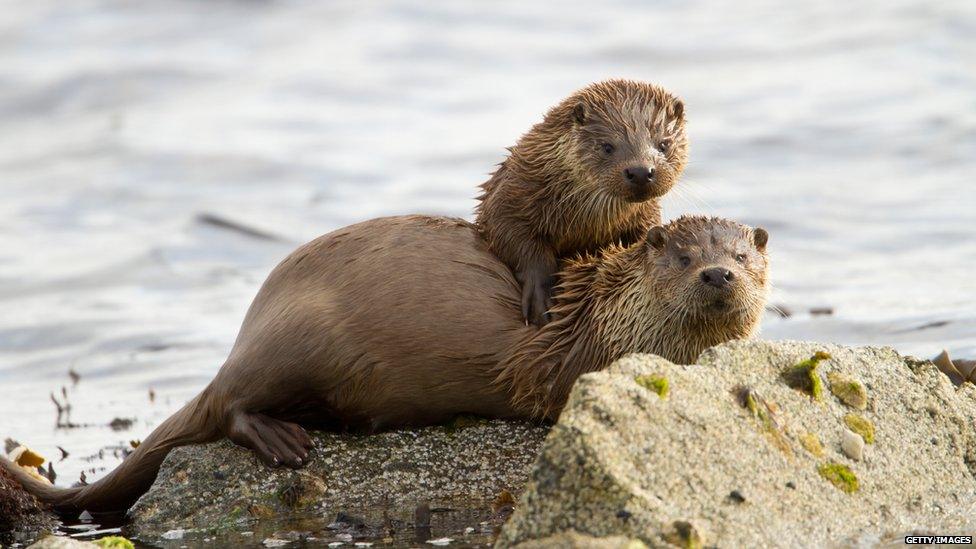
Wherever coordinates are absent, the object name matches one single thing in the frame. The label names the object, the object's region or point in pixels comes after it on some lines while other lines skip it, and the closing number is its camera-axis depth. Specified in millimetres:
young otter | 10320
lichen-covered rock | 7293
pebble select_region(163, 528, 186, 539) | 9328
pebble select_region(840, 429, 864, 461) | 8266
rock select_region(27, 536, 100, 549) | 7852
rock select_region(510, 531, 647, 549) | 6895
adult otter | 9578
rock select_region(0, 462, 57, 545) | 9859
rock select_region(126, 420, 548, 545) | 9391
